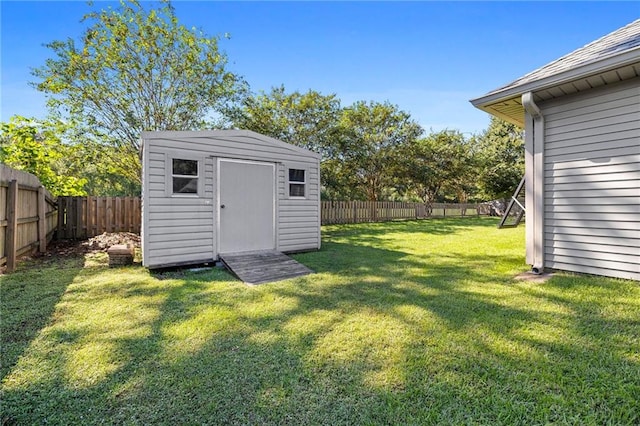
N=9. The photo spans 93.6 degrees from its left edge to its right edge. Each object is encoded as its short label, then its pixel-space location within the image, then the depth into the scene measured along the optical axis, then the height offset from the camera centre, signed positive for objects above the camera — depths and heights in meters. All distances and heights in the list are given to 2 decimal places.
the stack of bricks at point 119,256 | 5.56 -0.84
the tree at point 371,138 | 16.56 +4.15
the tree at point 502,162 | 21.19 +3.58
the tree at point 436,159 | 18.42 +3.39
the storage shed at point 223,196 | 5.23 +0.31
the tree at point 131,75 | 9.80 +4.65
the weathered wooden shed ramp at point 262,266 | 4.79 -0.97
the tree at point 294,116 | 13.82 +4.64
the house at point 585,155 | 3.78 +0.80
